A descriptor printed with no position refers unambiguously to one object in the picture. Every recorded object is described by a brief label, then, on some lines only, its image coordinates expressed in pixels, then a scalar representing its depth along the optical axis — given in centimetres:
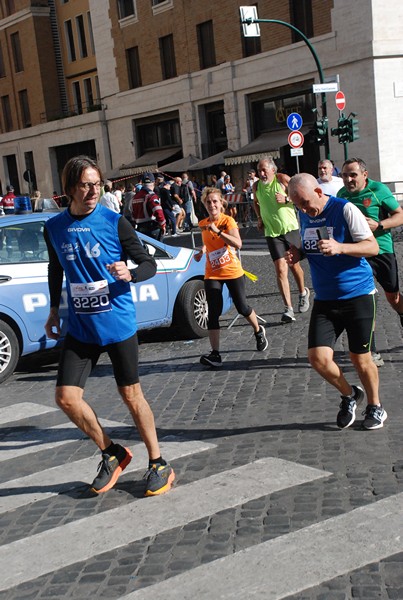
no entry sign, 2389
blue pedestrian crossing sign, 2389
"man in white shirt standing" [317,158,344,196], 991
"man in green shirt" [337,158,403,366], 730
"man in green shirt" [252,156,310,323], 1032
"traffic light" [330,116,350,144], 2397
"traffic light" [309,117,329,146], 2472
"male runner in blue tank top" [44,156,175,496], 484
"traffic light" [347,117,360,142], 2394
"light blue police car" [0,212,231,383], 844
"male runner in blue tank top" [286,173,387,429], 568
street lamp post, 2316
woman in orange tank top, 836
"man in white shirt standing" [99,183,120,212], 1927
